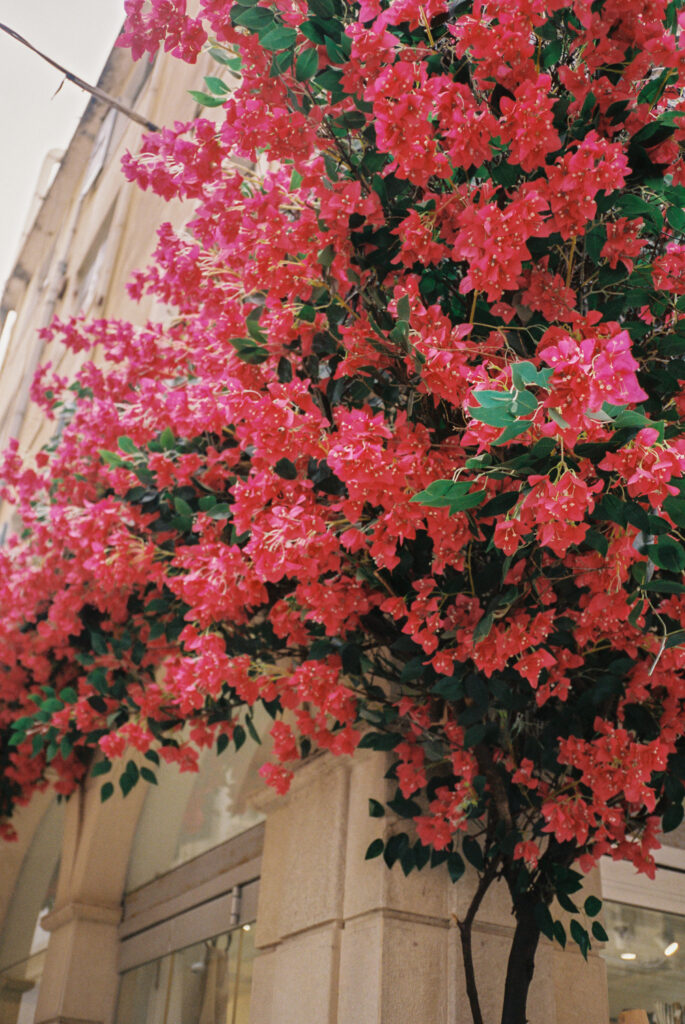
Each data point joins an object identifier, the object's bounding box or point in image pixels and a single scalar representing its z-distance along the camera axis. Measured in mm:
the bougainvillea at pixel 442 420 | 2020
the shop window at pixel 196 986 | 4562
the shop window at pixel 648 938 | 3648
